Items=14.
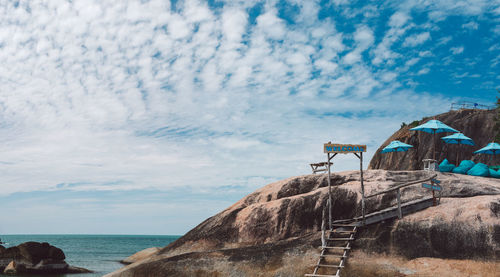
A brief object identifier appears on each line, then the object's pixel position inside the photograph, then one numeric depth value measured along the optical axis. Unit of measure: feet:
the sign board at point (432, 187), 67.56
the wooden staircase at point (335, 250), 59.67
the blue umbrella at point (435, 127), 94.38
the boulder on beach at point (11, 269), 133.18
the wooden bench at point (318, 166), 94.26
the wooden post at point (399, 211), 65.72
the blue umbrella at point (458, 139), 104.65
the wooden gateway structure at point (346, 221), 61.36
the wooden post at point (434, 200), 67.41
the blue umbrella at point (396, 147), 102.14
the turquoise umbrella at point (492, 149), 106.01
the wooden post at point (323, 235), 65.06
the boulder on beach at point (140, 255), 172.83
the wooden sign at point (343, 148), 69.92
